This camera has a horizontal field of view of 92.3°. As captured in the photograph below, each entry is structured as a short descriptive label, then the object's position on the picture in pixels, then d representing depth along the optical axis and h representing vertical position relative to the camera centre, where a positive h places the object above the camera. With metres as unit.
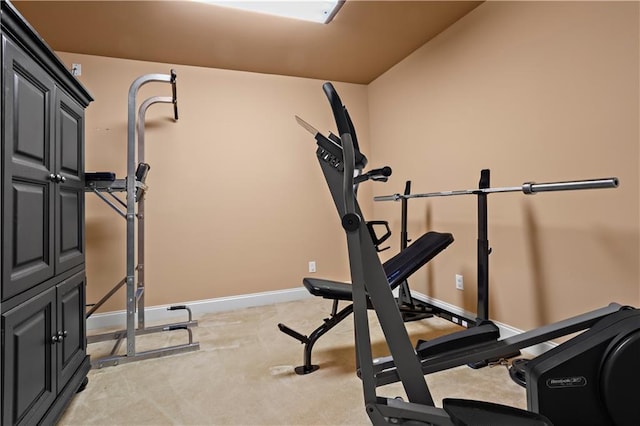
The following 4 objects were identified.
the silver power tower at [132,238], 1.92 -0.14
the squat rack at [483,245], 1.85 -0.18
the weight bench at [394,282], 1.87 -0.44
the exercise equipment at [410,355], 1.00 -0.49
